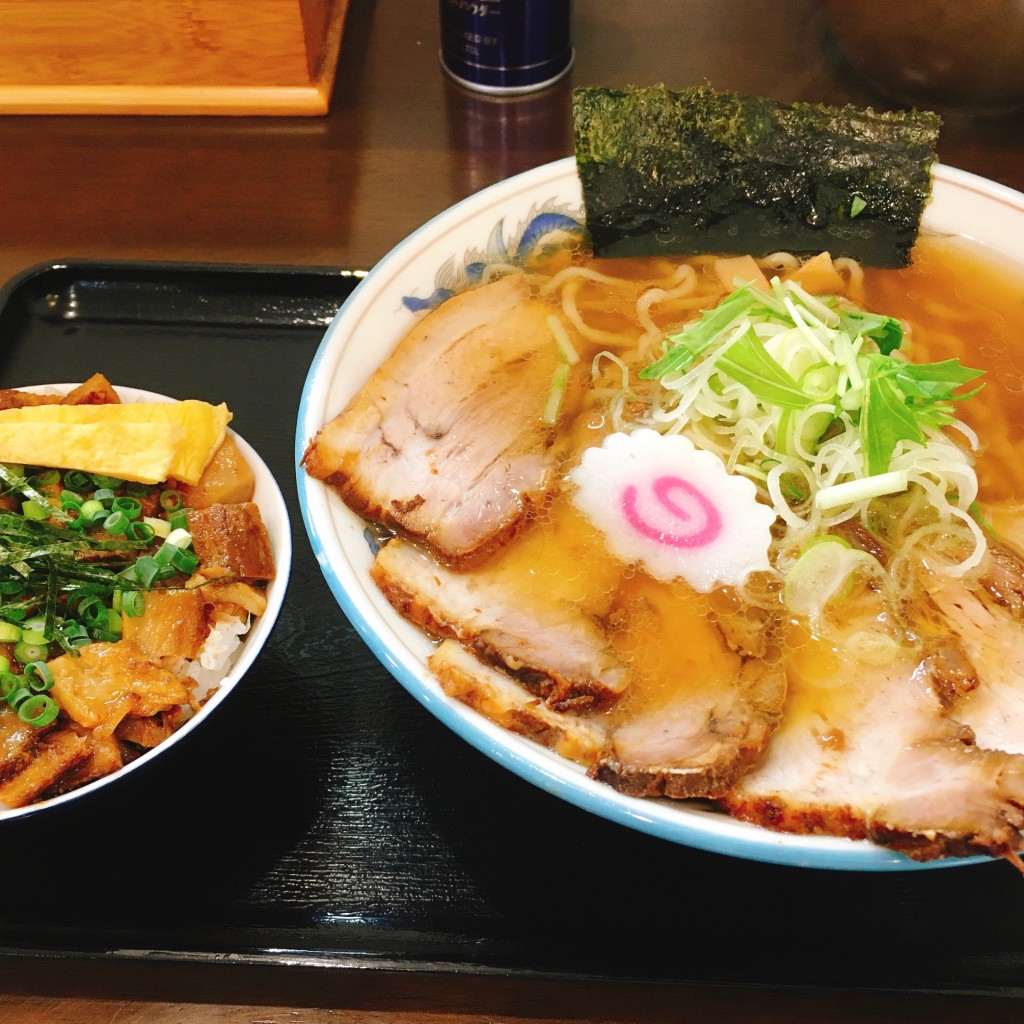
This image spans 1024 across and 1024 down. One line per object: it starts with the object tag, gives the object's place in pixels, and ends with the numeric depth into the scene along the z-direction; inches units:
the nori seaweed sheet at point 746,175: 11.6
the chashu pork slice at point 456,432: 9.5
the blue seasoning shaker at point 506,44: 15.1
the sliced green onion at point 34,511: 9.6
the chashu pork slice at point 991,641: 8.6
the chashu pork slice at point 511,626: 8.7
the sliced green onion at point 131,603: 9.2
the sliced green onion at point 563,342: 10.8
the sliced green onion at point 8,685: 8.8
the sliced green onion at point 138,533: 9.6
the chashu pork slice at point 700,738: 8.0
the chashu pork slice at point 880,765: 7.8
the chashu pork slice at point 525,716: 8.4
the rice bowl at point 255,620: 8.5
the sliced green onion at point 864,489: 9.4
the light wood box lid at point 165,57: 14.7
